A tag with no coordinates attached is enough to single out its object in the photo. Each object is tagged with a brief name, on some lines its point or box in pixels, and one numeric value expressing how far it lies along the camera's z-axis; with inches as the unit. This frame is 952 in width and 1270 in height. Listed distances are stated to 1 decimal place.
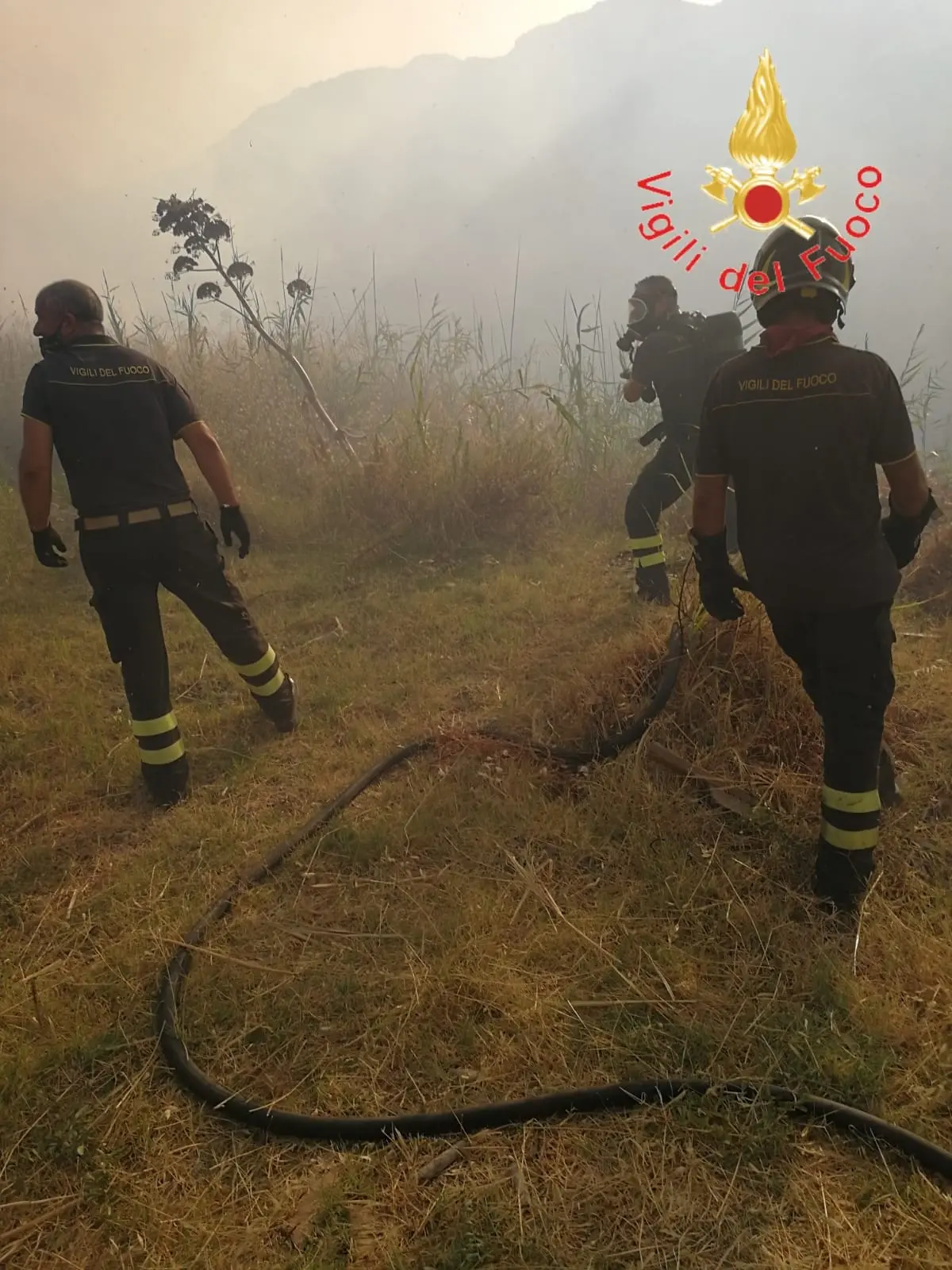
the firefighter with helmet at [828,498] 78.7
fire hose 63.7
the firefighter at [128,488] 112.3
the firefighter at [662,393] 179.2
